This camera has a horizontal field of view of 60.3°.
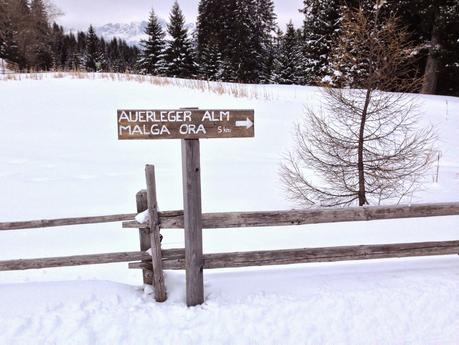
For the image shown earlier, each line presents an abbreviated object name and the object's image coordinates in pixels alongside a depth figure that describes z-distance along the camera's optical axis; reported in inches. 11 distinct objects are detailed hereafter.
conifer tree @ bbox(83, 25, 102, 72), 2124.8
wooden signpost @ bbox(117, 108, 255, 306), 142.3
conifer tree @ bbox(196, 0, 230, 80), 1531.7
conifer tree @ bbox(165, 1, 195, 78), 1496.1
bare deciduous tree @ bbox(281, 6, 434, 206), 288.8
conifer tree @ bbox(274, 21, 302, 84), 1431.2
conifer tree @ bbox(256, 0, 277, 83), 1592.6
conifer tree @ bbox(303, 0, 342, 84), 916.0
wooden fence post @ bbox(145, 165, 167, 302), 145.9
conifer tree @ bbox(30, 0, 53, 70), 1478.8
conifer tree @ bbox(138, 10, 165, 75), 1545.3
